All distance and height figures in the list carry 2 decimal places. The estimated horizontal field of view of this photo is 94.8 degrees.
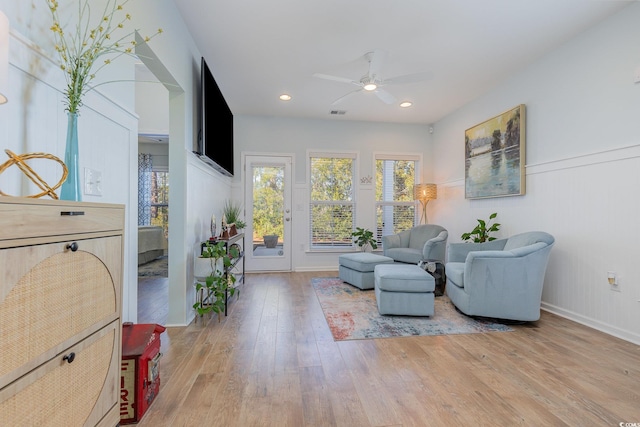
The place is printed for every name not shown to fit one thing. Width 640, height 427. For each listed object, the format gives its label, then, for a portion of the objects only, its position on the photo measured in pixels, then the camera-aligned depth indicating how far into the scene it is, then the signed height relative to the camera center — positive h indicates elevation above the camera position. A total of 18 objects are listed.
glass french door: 5.16 +0.02
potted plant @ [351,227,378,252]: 5.12 -0.43
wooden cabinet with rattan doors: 0.67 -0.28
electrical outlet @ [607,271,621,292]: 2.51 -0.55
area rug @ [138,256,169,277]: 4.76 -0.99
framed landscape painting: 3.52 +0.79
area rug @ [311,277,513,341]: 2.53 -1.01
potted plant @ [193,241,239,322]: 2.71 -0.58
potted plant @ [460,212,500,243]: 3.79 -0.19
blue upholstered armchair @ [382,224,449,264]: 4.16 -0.46
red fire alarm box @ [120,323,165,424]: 1.42 -0.80
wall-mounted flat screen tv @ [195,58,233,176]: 2.93 +1.00
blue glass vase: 1.04 +0.17
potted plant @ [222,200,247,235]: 3.79 -0.07
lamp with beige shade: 5.19 +0.41
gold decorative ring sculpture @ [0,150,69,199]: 0.82 +0.14
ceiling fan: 3.01 +1.46
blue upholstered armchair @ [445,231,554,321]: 2.68 -0.59
